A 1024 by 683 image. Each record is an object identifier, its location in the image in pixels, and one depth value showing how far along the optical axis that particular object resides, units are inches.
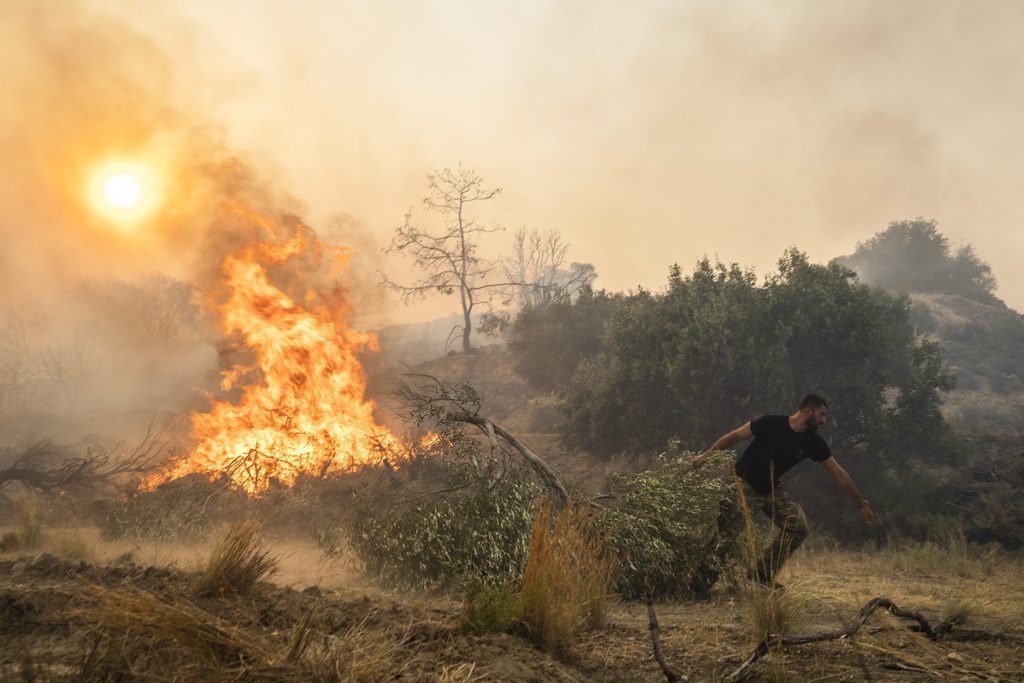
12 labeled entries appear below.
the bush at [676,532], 299.1
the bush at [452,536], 308.1
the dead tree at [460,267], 1486.2
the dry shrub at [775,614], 176.2
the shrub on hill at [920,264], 2279.8
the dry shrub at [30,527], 400.8
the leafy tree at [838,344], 696.4
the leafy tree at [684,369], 709.3
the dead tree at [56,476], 509.0
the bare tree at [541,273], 1833.4
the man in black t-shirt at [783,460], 263.1
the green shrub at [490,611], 177.8
